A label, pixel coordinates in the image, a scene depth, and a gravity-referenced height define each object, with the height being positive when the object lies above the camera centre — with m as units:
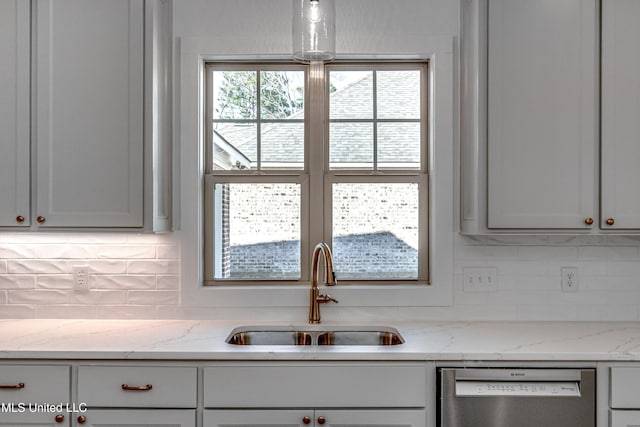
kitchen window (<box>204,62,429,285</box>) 2.80 +0.17
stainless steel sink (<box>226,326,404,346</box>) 2.59 -0.57
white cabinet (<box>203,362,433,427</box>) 2.11 -0.67
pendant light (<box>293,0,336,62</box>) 2.06 +0.63
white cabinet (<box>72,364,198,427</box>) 2.12 -0.68
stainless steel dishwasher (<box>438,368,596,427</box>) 2.10 -0.69
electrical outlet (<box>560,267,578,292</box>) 2.74 -0.34
